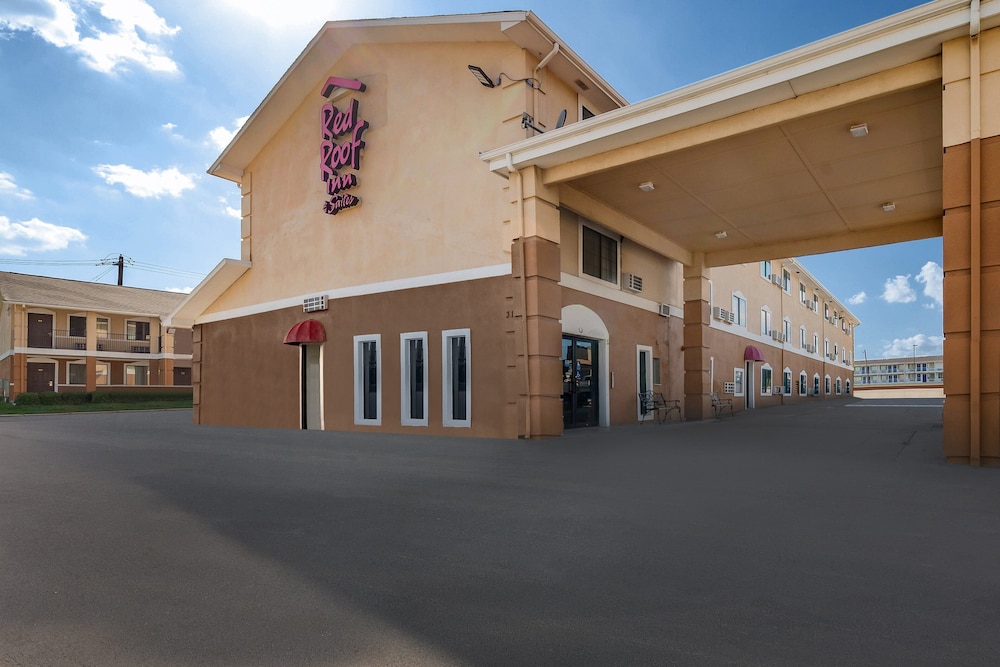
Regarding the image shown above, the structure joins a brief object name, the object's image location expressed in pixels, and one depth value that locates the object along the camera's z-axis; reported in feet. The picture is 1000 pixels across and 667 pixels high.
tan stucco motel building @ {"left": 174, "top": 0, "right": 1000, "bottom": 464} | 27.04
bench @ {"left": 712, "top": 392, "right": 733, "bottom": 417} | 68.51
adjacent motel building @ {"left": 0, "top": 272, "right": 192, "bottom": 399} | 129.49
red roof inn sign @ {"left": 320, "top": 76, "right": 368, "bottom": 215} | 52.37
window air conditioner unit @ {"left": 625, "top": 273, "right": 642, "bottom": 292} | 55.36
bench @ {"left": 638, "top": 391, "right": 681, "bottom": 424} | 57.93
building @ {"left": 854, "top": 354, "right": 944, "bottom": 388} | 330.95
